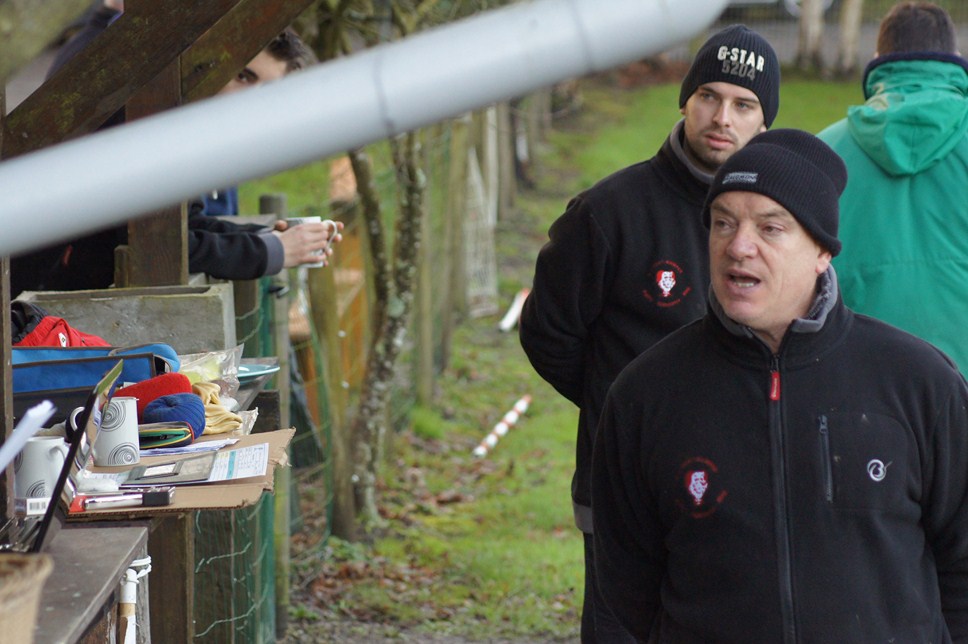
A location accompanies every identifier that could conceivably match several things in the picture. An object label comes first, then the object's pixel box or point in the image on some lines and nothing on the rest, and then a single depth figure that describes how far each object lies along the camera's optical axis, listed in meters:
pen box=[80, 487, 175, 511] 5.71
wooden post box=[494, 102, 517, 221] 29.62
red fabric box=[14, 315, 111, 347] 7.25
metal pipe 2.54
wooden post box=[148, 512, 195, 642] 7.85
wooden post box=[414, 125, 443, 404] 18.58
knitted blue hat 6.60
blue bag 6.57
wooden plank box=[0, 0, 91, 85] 2.59
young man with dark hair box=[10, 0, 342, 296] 9.36
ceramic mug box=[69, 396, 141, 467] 6.18
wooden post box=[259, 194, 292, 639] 11.54
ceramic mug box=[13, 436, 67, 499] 5.58
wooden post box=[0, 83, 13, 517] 5.10
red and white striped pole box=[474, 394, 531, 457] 18.79
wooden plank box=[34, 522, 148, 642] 4.37
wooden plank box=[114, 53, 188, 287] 8.92
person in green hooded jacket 8.77
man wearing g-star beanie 7.73
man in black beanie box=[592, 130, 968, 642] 5.25
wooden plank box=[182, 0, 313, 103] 8.81
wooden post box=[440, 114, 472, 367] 20.77
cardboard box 5.66
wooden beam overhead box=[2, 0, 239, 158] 6.94
